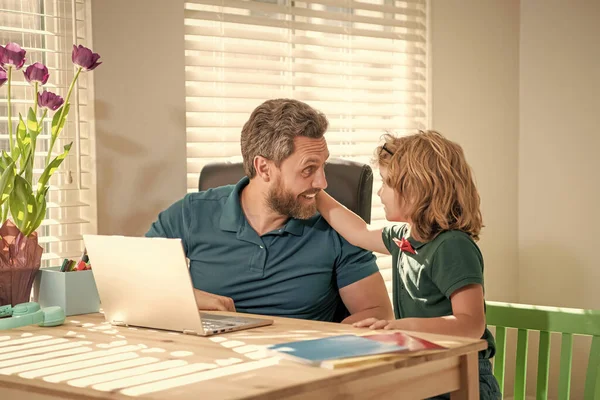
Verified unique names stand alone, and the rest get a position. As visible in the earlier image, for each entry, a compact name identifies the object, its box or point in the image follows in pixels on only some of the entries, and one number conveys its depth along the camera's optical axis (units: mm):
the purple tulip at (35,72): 2320
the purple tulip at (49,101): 2383
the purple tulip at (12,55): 2277
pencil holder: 2186
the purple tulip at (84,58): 2379
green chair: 2178
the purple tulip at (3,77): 2285
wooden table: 1398
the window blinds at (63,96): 2711
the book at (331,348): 1547
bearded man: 2426
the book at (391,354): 1513
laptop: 1838
